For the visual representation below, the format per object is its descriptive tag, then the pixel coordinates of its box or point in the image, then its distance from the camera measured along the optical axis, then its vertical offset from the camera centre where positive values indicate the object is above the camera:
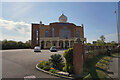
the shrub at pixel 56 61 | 7.28 -1.69
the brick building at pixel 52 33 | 39.78 +4.36
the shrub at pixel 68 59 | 6.02 -1.29
